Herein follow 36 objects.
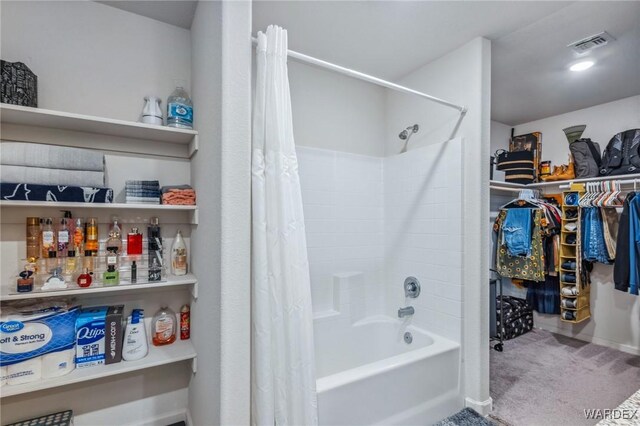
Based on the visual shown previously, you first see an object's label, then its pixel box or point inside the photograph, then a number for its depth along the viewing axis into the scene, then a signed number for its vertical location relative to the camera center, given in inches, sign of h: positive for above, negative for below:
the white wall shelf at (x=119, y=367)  51.8 -30.3
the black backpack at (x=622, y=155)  109.0 +21.2
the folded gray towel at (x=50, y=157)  52.7 +10.5
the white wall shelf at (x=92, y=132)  56.0 +17.7
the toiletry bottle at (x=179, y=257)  70.0 -10.2
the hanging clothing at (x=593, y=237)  114.2 -10.0
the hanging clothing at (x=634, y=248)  100.3 -12.2
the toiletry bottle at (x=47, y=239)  57.3 -5.0
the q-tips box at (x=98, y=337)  58.4 -24.6
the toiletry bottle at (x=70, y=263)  59.4 -9.8
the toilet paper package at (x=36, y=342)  52.2 -23.1
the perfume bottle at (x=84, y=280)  56.8 -12.7
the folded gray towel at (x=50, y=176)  52.3 +6.9
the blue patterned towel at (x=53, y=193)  51.9 +3.7
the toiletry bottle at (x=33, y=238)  59.5 -4.8
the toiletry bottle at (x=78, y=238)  60.3 -4.9
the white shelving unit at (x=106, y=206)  54.3 +1.3
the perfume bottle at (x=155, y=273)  63.7 -12.8
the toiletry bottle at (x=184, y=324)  72.1 -26.9
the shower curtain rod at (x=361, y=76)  56.6 +29.5
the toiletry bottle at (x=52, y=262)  58.5 -9.6
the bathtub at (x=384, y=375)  60.6 -39.8
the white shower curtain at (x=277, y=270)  49.2 -9.6
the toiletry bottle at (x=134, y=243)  65.2 -6.5
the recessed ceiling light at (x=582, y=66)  93.7 +46.2
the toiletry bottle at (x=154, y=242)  67.3 -6.5
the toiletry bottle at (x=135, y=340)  62.2 -26.6
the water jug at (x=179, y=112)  66.9 +22.6
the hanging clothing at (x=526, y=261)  122.0 -20.7
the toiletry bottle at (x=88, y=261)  61.4 -9.8
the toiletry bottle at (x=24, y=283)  53.4 -12.3
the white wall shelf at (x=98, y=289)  52.0 -14.3
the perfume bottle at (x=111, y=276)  60.0 -12.7
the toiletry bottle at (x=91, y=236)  61.4 -4.7
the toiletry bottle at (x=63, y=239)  58.2 -5.0
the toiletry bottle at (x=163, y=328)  69.1 -26.6
